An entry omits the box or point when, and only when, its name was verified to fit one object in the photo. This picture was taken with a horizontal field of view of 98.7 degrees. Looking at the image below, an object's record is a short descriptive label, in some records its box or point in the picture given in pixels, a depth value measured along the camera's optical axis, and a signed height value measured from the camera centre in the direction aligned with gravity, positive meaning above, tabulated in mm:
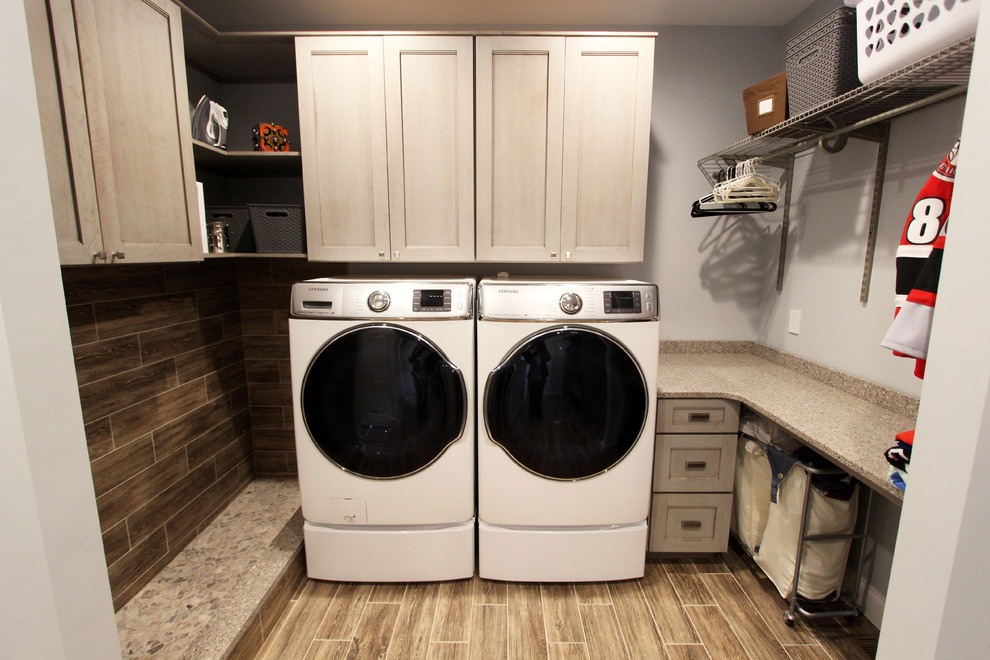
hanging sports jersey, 961 -5
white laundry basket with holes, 956 +564
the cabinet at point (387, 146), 1745 +472
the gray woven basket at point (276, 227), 1883 +136
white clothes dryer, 1563 -624
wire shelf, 1029 +489
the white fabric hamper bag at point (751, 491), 1731 -955
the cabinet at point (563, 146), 1747 +477
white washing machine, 1560 -620
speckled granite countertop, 1216 -515
